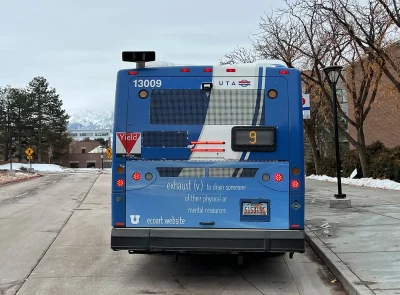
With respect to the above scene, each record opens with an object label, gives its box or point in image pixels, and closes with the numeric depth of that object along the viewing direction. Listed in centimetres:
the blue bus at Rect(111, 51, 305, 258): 620
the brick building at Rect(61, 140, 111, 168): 11244
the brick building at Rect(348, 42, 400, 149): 3884
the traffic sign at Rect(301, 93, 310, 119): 1334
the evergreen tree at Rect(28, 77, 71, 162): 9194
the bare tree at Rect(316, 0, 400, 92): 1933
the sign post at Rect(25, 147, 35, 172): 5546
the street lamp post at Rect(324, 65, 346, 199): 1428
